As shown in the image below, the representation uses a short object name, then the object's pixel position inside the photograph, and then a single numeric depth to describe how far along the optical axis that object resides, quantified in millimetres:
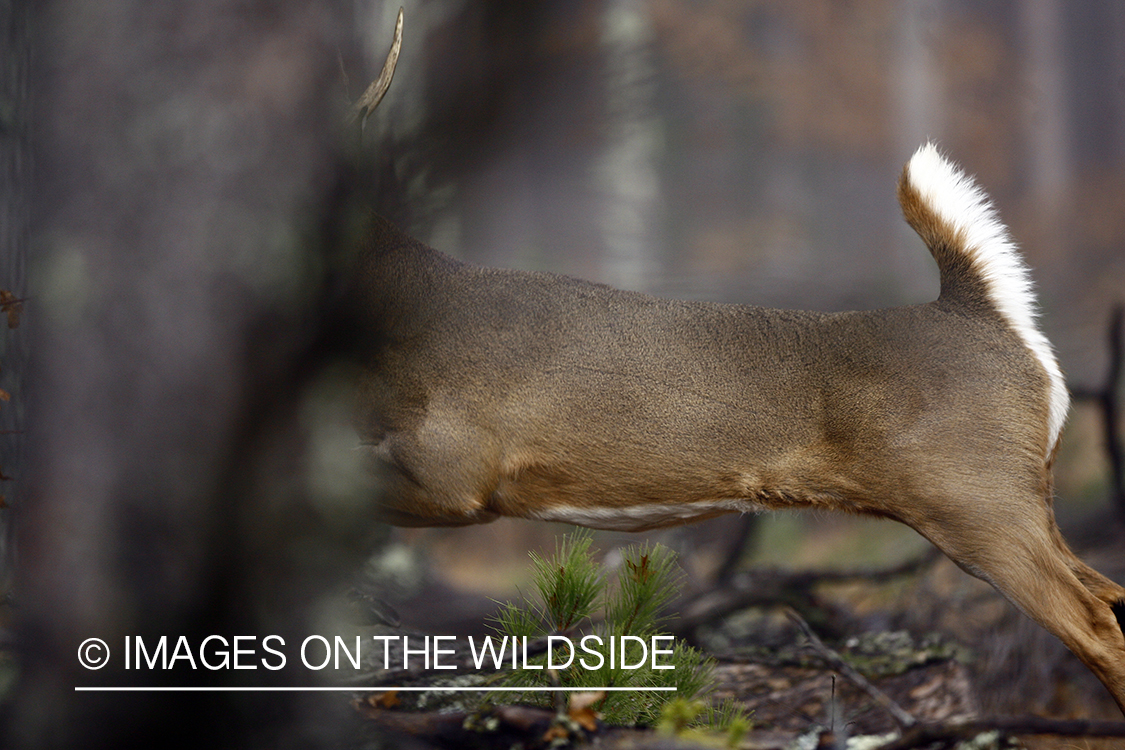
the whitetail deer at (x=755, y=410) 20324
